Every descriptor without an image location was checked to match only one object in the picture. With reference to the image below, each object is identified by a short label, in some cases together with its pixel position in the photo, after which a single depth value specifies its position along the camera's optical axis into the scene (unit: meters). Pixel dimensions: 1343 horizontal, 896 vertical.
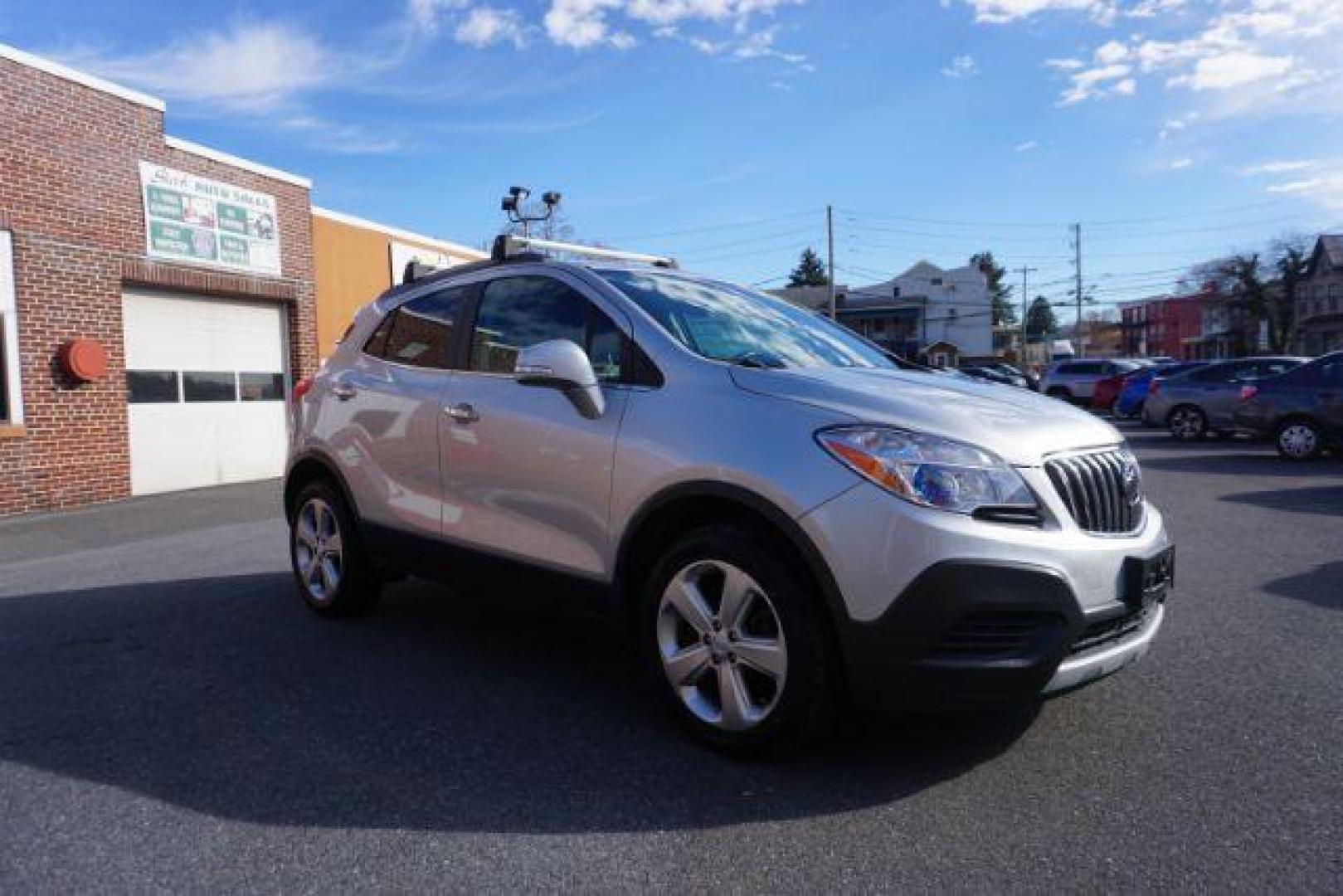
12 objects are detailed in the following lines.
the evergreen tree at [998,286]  119.24
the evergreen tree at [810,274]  99.50
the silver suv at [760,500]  2.79
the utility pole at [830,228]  53.62
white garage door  12.48
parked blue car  22.95
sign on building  12.44
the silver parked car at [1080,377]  28.77
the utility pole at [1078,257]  85.69
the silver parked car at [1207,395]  16.48
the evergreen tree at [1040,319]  145.38
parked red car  27.28
